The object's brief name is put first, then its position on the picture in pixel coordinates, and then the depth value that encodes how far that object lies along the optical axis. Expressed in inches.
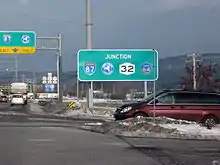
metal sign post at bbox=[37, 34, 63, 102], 1999.3
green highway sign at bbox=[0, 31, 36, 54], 1892.2
